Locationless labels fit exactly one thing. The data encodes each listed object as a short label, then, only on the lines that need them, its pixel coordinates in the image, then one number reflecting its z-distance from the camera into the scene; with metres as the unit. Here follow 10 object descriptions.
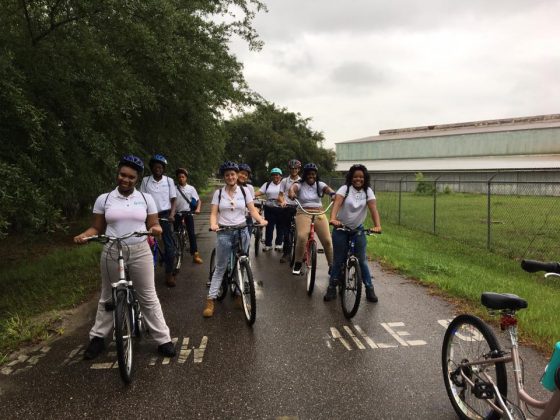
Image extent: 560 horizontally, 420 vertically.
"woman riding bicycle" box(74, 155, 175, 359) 4.04
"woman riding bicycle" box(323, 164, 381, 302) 5.79
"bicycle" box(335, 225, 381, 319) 5.25
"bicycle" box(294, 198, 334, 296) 6.30
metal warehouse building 55.59
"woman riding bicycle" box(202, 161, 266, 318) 5.33
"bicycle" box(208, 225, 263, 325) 5.00
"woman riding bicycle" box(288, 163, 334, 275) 6.97
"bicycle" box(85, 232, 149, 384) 3.60
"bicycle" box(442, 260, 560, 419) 2.55
